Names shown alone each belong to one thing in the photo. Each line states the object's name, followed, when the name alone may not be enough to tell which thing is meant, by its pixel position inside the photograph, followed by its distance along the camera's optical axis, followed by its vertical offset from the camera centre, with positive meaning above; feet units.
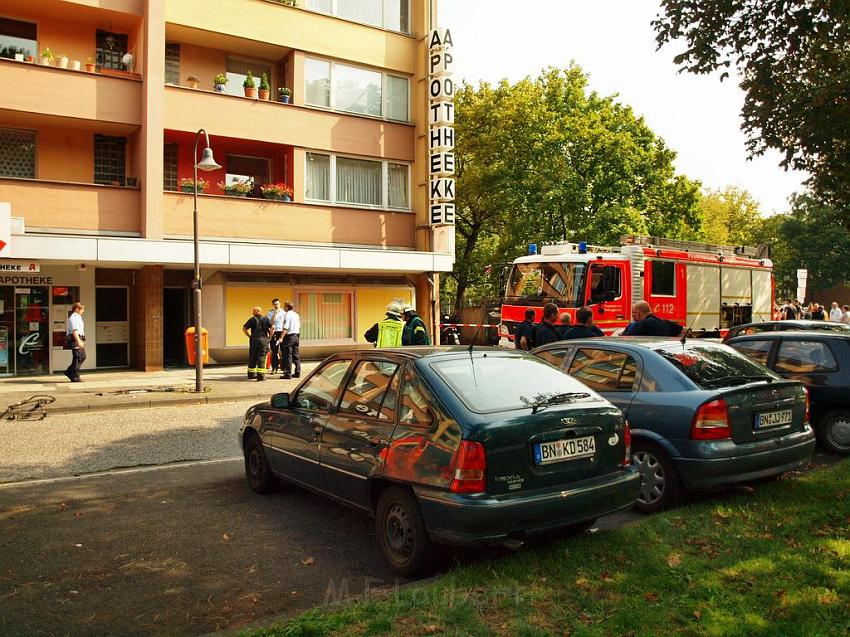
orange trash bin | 59.22 -2.92
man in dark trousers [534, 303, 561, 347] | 35.26 -0.99
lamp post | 50.08 +0.95
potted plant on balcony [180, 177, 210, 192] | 65.87 +11.13
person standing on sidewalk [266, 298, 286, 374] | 60.70 -1.80
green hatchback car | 15.01 -3.13
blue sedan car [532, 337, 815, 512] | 19.76 -2.97
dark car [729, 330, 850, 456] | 27.99 -2.35
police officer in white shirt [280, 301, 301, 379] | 59.98 -2.46
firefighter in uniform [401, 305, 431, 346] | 35.01 -1.14
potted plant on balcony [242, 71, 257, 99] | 69.41 +20.95
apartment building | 60.90 +13.12
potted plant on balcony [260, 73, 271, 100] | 70.03 +21.11
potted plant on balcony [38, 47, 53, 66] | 60.49 +20.77
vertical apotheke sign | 77.00 +18.38
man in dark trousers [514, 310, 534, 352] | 37.32 -1.37
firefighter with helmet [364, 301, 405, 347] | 34.55 -0.93
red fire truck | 58.34 +2.19
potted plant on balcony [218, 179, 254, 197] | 68.59 +11.24
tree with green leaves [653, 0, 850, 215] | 35.12 +12.66
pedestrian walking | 56.65 -2.47
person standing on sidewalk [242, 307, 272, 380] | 58.23 -2.61
